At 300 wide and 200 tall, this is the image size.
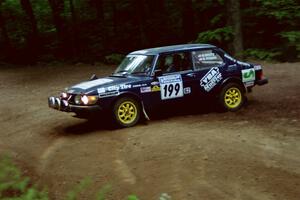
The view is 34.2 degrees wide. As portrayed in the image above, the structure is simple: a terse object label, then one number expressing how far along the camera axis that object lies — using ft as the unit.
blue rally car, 34.47
